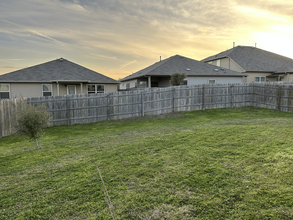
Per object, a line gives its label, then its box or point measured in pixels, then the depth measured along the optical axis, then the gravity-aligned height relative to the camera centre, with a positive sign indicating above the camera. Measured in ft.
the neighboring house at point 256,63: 100.94 +13.59
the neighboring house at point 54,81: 63.16 +3.66
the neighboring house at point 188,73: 78.49 +6.48
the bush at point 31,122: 23.81 -3.29
